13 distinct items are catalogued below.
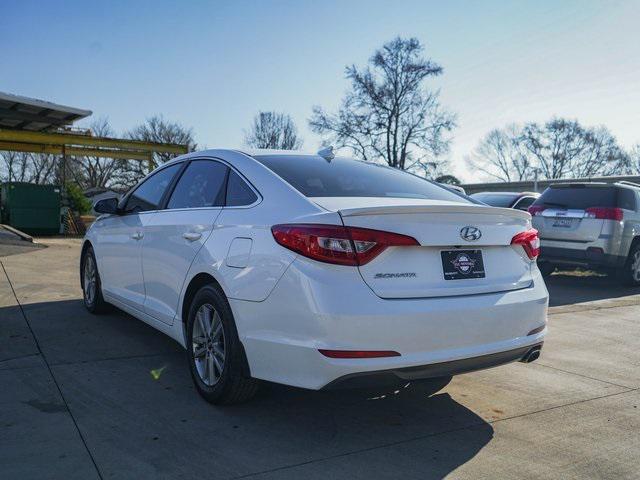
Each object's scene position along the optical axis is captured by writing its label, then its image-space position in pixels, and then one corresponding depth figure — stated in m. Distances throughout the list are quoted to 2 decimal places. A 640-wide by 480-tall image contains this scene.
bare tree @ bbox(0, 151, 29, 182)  56.56
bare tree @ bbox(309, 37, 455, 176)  41.09
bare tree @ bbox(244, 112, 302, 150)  54.22
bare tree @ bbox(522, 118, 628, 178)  55.47
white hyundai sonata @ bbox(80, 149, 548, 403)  2.77
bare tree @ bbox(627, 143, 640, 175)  55.09
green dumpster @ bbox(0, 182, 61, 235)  18.86
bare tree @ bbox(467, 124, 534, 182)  59.50
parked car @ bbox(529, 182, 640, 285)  8.78
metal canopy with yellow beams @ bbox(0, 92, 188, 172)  17.11
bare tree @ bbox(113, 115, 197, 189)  51.03
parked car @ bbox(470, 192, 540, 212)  12.09
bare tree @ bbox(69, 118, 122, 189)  55.26
